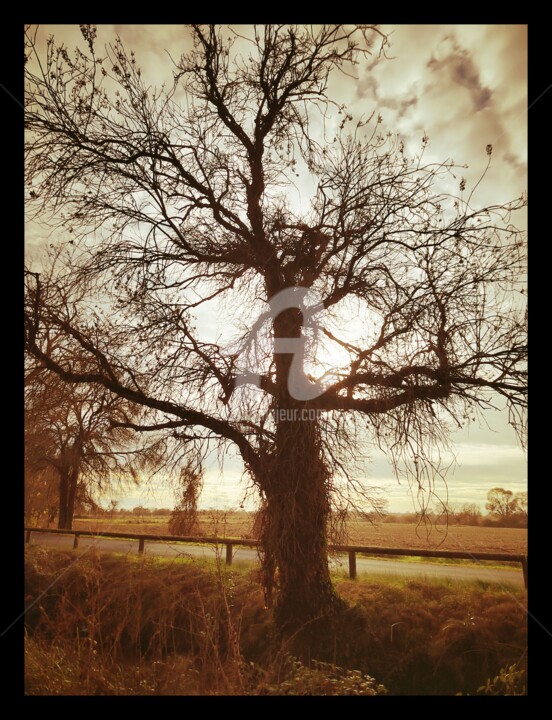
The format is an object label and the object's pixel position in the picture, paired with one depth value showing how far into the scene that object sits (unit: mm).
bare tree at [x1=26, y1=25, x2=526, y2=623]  5305
